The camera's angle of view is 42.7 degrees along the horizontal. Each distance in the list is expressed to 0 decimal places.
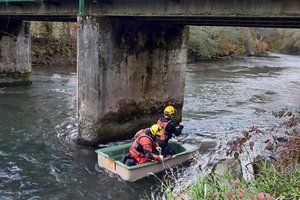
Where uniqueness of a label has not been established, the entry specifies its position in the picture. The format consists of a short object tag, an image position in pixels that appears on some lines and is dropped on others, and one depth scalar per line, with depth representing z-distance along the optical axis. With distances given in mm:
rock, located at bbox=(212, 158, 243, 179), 7352
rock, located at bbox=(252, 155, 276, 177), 7396
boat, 9266
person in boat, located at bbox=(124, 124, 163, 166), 9312
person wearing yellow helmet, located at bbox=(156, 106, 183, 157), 9961
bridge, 9539
